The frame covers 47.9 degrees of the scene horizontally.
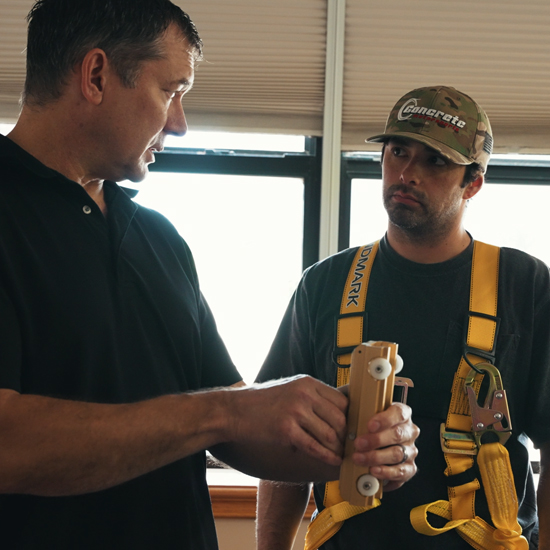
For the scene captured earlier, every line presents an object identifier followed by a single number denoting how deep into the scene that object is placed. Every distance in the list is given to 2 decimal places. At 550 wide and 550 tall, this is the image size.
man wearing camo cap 1.41
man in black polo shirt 0.84
